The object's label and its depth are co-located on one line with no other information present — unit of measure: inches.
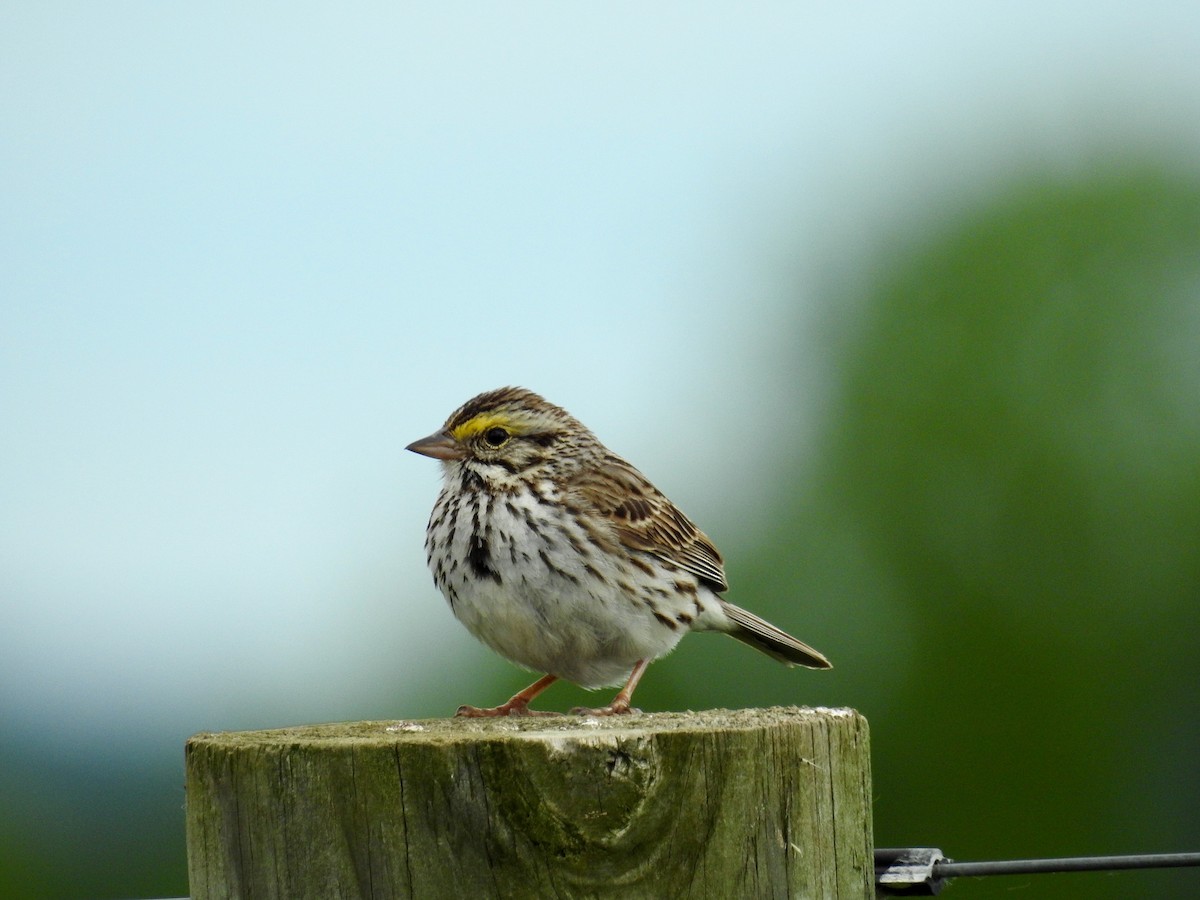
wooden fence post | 235.8
